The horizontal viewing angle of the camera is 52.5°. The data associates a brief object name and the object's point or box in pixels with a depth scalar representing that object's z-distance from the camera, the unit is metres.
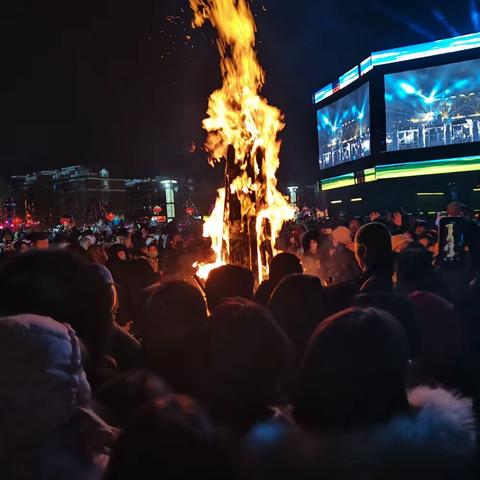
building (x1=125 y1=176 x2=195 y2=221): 102.19
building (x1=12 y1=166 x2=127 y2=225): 90.12
